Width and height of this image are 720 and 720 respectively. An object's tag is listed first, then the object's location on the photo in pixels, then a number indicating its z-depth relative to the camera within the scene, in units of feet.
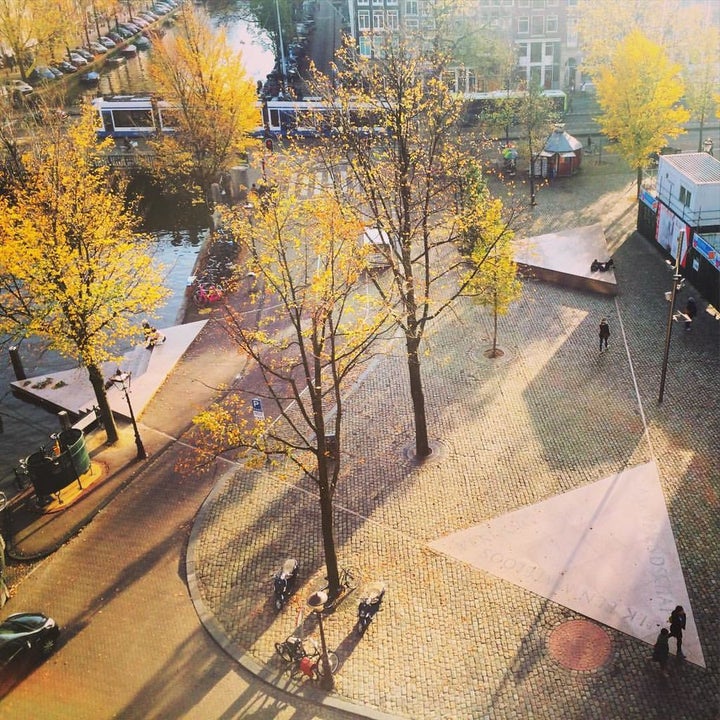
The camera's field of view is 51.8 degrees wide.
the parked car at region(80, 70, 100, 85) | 284.61
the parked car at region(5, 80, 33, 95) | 253.83
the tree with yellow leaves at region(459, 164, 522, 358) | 95.55
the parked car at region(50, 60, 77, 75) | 289.53
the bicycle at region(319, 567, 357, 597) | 67.05
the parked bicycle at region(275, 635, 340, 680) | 58.95
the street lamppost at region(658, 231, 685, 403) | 82.94
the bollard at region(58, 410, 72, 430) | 91.61
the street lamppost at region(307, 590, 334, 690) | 56.65
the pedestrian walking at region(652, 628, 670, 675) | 56.49
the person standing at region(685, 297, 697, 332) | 103.19
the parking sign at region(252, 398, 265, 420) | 75.41
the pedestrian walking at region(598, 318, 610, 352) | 98.84
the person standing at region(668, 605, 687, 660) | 56.49
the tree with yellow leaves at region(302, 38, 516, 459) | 72.69
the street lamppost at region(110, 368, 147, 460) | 83.10
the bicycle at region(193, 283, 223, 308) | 127.79
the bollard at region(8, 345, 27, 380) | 111.24
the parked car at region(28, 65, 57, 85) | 276.53
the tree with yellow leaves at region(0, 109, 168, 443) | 82.12
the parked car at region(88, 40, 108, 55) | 318.45
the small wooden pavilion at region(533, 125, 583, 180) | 165.58
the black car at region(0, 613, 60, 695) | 62.34
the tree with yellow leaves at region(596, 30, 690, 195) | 145.79
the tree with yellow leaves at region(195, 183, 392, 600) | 59.47
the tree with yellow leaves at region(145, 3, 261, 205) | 150.10
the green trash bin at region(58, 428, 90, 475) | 83.97
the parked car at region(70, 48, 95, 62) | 305.94
